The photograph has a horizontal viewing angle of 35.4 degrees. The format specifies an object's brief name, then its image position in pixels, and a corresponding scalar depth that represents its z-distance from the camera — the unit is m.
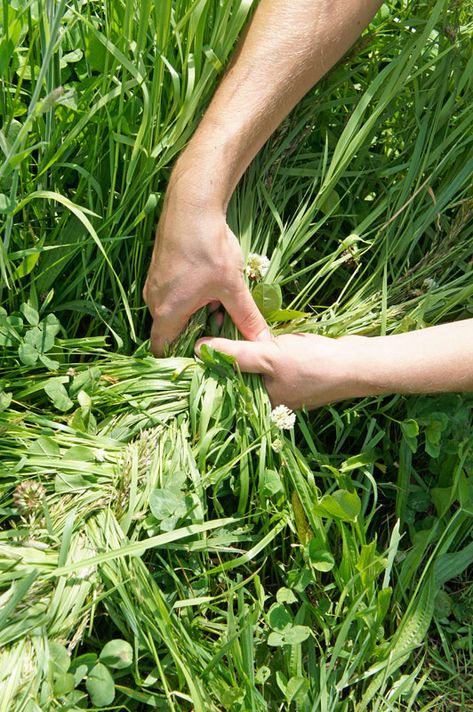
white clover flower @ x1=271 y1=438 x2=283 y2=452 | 1.53
